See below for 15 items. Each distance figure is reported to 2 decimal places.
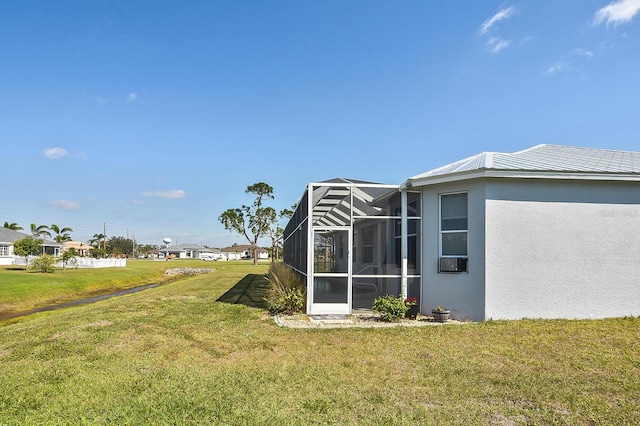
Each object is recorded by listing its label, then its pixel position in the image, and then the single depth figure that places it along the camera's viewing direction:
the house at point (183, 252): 103.50
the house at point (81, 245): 76.22
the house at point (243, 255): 100.72
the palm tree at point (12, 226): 61.00
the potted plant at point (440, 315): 8.93
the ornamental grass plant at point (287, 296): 10.46
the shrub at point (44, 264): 28.11
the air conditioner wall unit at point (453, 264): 9.31
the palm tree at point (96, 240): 93.47
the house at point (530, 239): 8.91
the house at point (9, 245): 40.28
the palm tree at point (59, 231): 66.86
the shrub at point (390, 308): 9.14
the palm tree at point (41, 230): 64.19
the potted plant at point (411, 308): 9.41
